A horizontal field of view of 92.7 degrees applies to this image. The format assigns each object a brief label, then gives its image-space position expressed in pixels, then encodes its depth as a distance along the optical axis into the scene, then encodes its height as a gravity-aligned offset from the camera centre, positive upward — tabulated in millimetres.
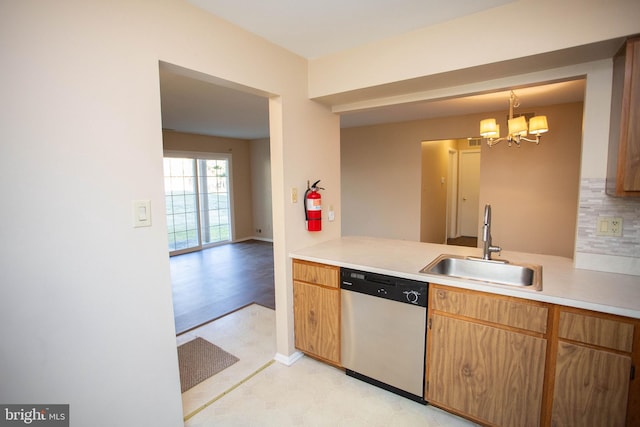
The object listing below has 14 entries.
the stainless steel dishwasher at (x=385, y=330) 1840 -936
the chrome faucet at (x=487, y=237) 2032 -356
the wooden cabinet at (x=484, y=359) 1526 -938
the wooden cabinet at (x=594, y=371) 1318 -849
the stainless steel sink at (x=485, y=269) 1899 -564
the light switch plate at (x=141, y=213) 1463 -123
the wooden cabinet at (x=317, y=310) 2197 -930
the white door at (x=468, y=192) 7143 -204
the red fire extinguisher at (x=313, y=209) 2428 -185
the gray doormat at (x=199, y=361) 2248 -1400
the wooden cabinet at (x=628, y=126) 1400 +260
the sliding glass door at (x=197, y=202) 6129 -316
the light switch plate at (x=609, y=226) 1701 -248
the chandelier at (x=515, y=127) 3070 +582
